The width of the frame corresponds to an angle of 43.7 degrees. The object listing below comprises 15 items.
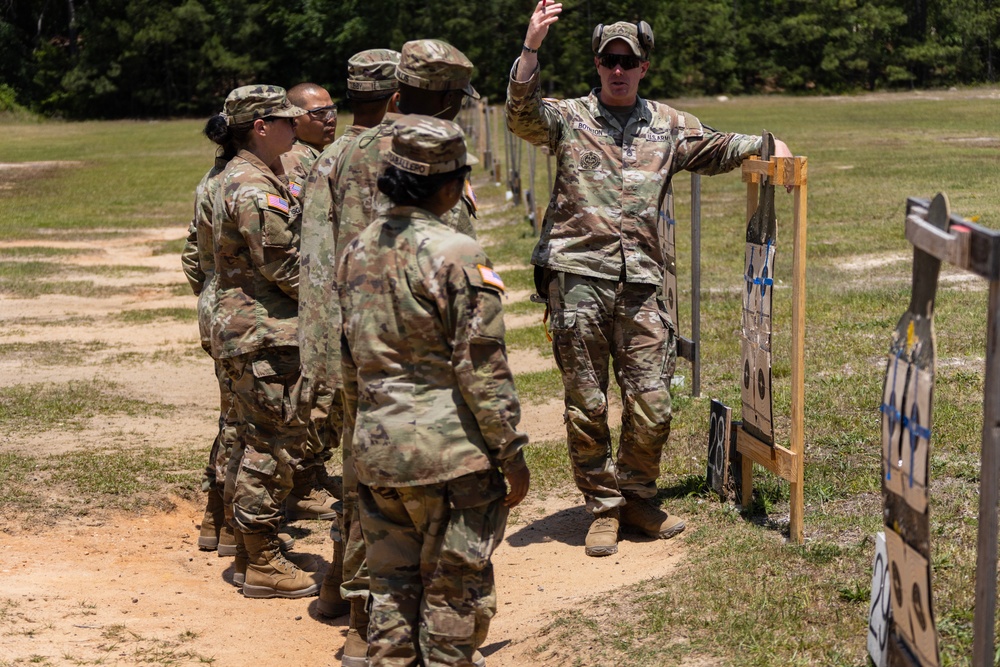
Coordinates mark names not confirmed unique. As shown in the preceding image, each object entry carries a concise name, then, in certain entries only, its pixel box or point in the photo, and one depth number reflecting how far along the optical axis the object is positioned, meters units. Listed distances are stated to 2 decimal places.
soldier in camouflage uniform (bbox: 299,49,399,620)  5.06
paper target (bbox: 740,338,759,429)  5.75
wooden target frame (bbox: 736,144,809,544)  5.12
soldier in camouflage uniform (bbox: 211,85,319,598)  5.65
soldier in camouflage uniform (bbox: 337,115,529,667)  3.87
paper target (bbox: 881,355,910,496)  3.41
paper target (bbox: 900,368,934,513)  3.26
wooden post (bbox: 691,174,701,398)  8.30
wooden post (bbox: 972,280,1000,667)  2.96
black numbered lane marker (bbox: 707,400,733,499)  6.12
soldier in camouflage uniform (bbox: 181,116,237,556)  6.06
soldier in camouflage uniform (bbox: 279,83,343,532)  6.07
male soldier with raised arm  5.78
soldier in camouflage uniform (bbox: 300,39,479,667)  4.50
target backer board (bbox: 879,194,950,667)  3.28
